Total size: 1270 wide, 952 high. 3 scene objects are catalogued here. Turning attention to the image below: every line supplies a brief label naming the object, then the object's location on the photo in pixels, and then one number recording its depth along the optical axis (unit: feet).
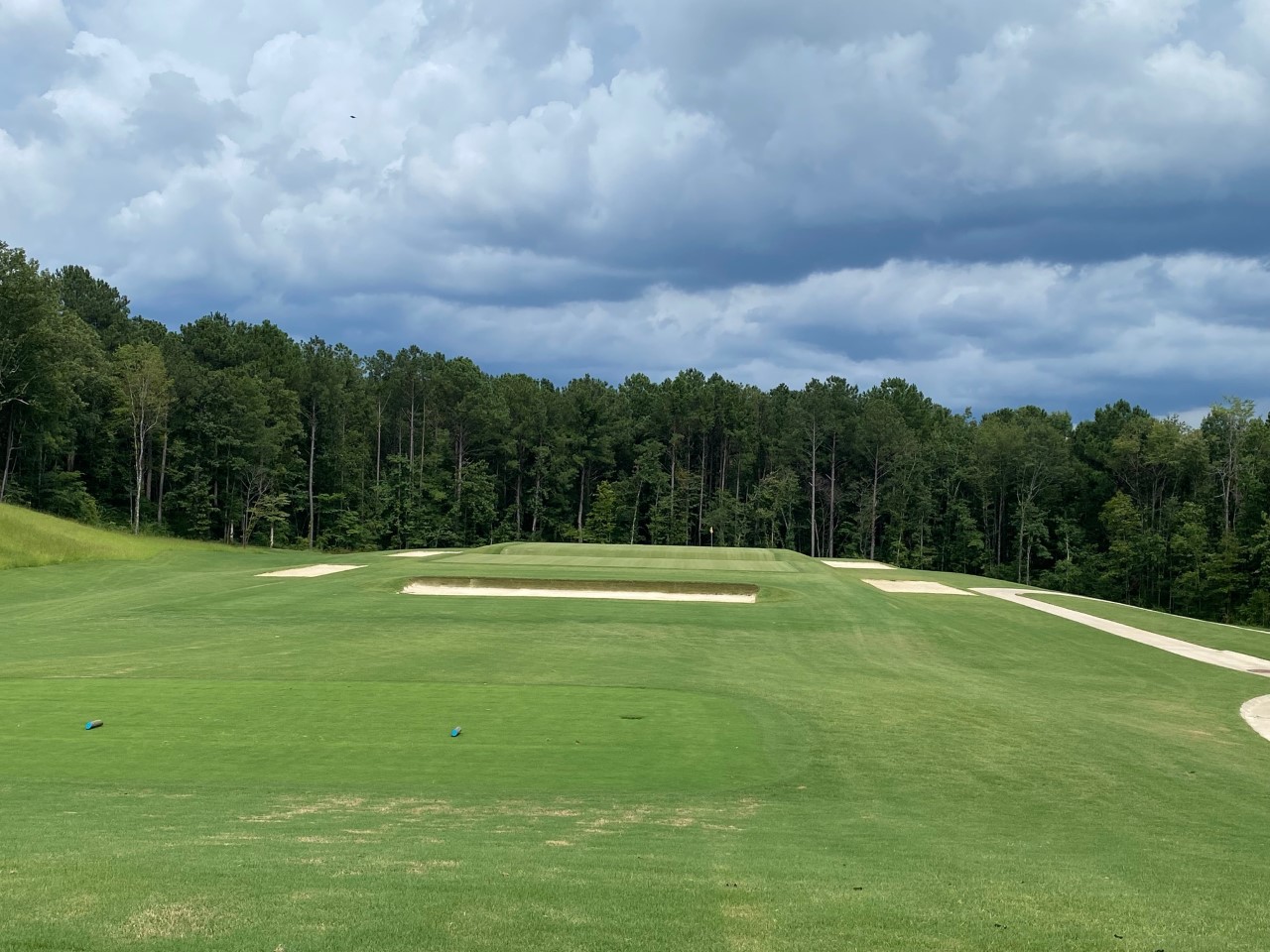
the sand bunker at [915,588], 132.27
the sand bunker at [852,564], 200.95
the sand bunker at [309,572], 128.06
